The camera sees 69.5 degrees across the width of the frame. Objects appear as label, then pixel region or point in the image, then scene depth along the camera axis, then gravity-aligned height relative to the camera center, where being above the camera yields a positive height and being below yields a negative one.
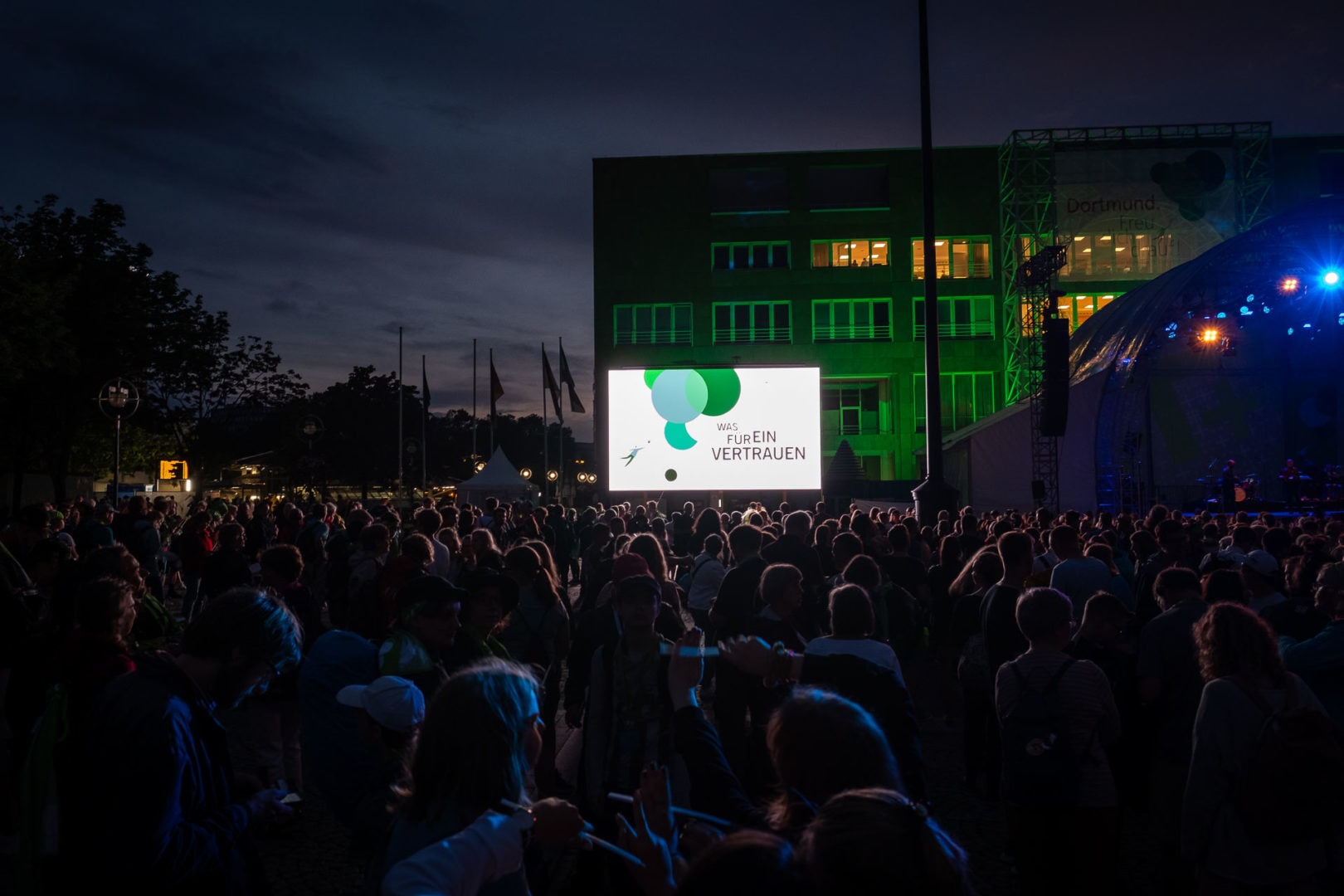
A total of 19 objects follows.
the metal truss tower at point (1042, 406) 25.39 +2.16
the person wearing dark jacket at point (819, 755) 2.16 -0.61
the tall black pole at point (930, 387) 13.52 +1.39
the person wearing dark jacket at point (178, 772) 2.43 -0.72
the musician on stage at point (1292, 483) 24.19 -0.02
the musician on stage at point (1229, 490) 24.19 -0.19
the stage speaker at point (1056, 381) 20.17 +2.22
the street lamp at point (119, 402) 17.27 +1.71
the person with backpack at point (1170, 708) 4.65 -1.10
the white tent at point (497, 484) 32.84 +0.20
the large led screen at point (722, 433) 24.06 +1.36
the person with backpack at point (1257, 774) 3.36 -1.04
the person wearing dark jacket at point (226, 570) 8.68 -0.70
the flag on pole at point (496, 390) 41.88 +4.32
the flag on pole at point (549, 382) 40.59 +4.58
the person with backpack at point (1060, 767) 3.95 -1.16
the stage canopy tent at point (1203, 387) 23.70 +2.82
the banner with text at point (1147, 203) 40.41 +11.85
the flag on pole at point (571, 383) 35.88 +4.16
